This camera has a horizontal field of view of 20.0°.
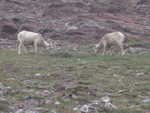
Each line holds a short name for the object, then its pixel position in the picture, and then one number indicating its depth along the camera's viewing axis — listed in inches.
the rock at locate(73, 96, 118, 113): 410.0
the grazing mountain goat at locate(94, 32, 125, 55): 1103.6
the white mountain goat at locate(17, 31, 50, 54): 1088.8
